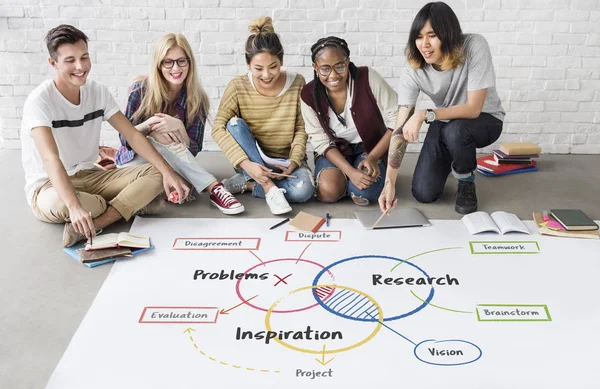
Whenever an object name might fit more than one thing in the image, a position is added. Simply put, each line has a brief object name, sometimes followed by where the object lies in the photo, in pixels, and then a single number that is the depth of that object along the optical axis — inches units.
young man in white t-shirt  101.0
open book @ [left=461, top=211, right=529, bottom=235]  104.0
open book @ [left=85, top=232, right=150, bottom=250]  98.2
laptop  107.3
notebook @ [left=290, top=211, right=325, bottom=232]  106.9
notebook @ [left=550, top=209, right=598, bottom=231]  102.0
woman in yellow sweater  119.1
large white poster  70.7
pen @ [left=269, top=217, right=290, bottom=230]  108.5
